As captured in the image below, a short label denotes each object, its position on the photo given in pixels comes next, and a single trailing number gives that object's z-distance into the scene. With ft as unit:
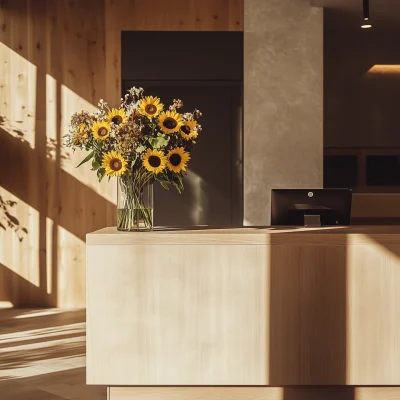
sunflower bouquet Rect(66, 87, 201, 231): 9.84
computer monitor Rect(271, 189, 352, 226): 11.18
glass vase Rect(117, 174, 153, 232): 10.18
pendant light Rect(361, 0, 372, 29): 16.10
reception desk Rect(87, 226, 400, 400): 9.73
